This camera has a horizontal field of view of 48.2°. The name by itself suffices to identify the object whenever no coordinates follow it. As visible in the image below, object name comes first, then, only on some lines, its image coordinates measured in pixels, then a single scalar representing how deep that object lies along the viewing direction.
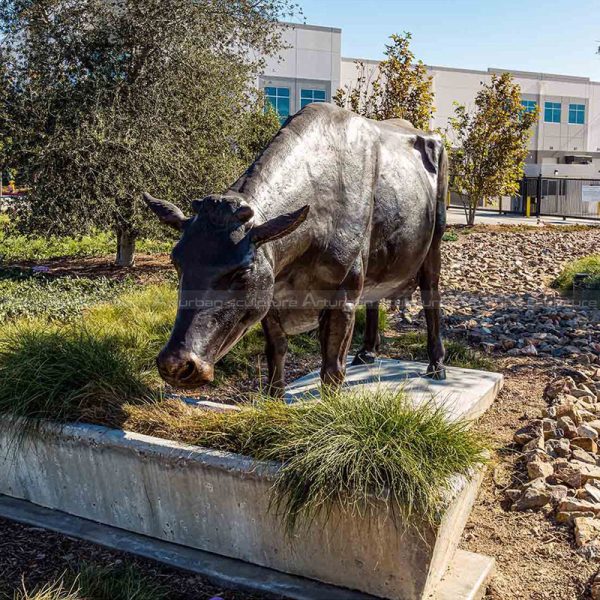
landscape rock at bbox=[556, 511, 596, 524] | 3.72
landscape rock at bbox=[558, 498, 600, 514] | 3.75
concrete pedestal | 5.00
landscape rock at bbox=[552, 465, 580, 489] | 4.07
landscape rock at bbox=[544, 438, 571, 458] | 4.52
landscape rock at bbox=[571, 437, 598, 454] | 4.68
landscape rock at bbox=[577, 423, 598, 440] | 4.74
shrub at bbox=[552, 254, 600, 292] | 11.38
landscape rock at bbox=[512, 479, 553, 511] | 3.91
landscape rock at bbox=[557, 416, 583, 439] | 4.79
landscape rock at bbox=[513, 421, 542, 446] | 4.79
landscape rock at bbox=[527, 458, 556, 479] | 4.17
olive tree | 10.51
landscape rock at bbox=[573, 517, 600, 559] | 3.40
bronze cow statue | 3.05
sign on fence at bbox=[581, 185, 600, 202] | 28.41
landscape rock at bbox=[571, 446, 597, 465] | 4.45
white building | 35.94
